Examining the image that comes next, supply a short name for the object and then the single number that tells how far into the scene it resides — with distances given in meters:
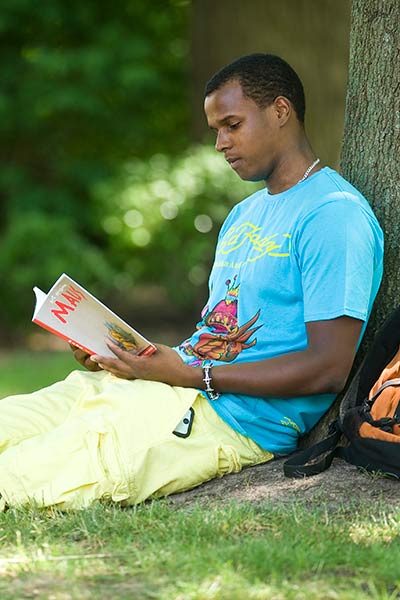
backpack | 7.12
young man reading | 7.16
